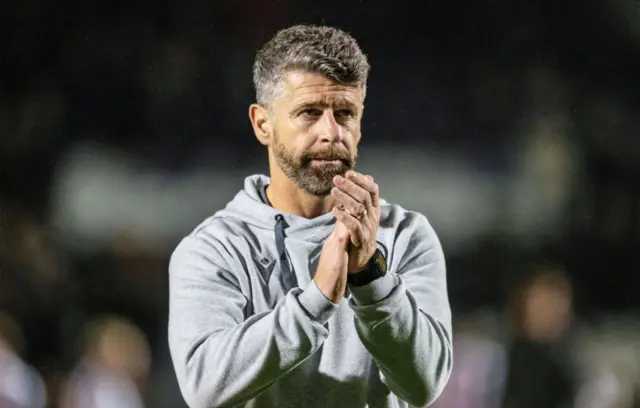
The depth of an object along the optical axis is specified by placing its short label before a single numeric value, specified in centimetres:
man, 1079
